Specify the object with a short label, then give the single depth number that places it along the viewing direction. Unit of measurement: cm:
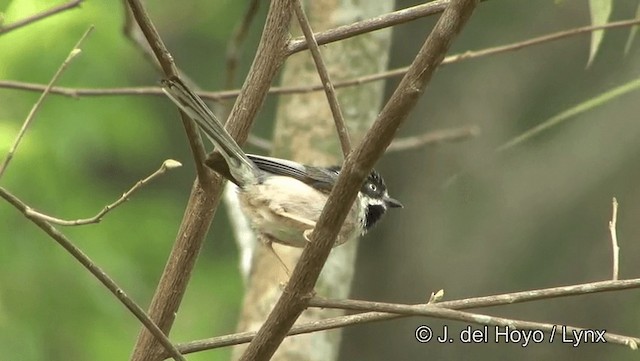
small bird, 650
